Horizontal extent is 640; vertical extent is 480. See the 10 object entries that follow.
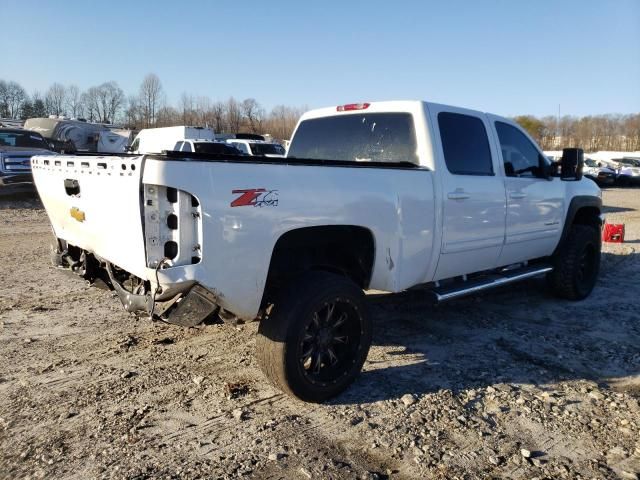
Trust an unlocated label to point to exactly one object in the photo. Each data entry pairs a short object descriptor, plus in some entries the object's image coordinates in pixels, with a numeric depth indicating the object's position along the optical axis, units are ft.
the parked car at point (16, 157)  44.41
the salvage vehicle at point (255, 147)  61.87
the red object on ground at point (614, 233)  34.17
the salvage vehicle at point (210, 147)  56.08
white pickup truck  9.47
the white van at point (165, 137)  71.36
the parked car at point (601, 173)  91.56
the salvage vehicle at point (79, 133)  92.01
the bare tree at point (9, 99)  251.19
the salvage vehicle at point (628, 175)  95.86
